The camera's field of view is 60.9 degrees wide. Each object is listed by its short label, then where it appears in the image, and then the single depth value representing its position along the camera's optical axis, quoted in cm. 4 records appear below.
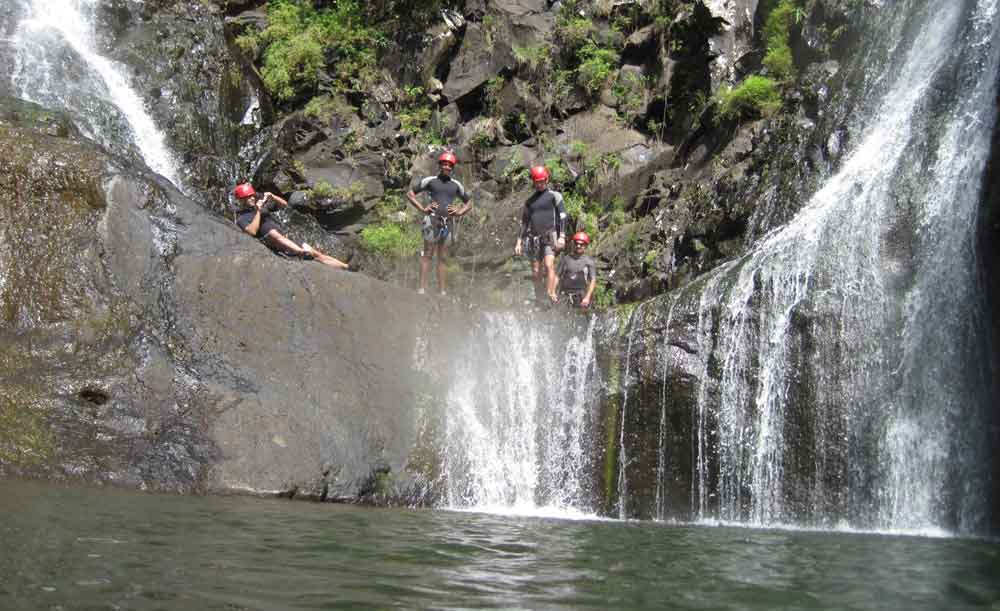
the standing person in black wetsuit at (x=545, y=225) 1148
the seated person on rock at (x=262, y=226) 1097
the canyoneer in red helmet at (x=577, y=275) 1222
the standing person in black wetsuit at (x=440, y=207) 1103
